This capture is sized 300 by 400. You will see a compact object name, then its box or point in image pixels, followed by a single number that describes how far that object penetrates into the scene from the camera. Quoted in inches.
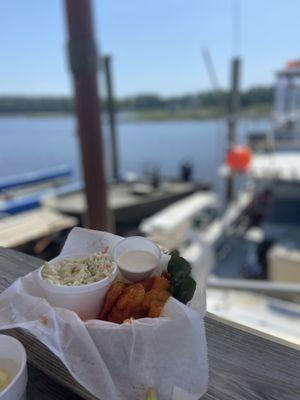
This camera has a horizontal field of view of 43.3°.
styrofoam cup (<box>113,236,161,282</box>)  32.9
